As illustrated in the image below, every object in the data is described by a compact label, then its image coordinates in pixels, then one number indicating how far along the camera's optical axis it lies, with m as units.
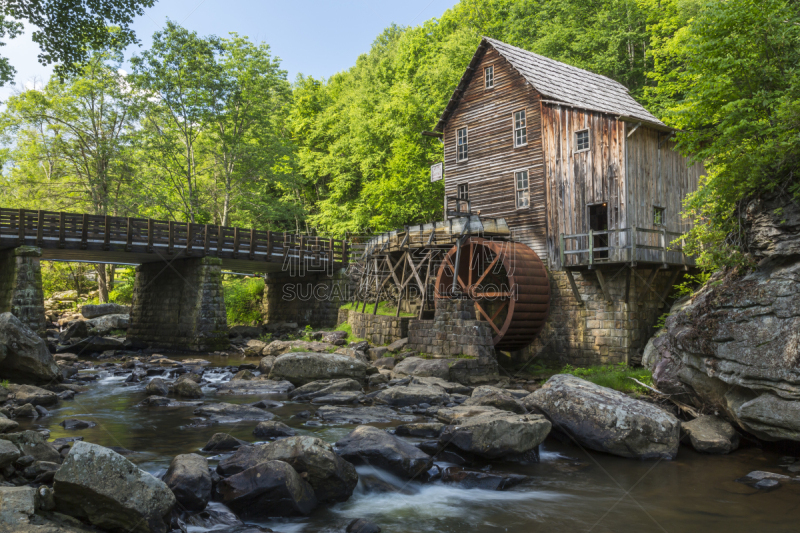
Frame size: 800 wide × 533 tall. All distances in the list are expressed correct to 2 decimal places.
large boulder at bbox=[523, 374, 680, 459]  7.74
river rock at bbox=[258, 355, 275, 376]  15.42
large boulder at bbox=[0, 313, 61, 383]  11.30
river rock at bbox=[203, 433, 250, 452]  7.67
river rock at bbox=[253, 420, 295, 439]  8.52
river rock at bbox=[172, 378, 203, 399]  12.16
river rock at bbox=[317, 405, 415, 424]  9.86
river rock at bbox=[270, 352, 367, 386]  13.64
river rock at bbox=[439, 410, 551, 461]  7.47
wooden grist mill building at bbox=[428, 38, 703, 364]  15.23
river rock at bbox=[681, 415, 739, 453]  7.89
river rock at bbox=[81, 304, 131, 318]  29.61
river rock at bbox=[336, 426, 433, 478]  6.93
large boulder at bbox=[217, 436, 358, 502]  6.11
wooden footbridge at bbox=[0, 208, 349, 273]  20.00
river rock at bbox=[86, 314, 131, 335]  27.41
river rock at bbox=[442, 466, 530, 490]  6.79
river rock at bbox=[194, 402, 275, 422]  10.02
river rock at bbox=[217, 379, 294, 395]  12.84
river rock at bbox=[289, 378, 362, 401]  12.00
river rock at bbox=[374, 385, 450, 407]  11.22
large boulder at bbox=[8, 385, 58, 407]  10.28
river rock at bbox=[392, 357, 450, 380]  14.50
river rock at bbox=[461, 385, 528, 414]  9.35
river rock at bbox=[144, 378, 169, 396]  12.45
